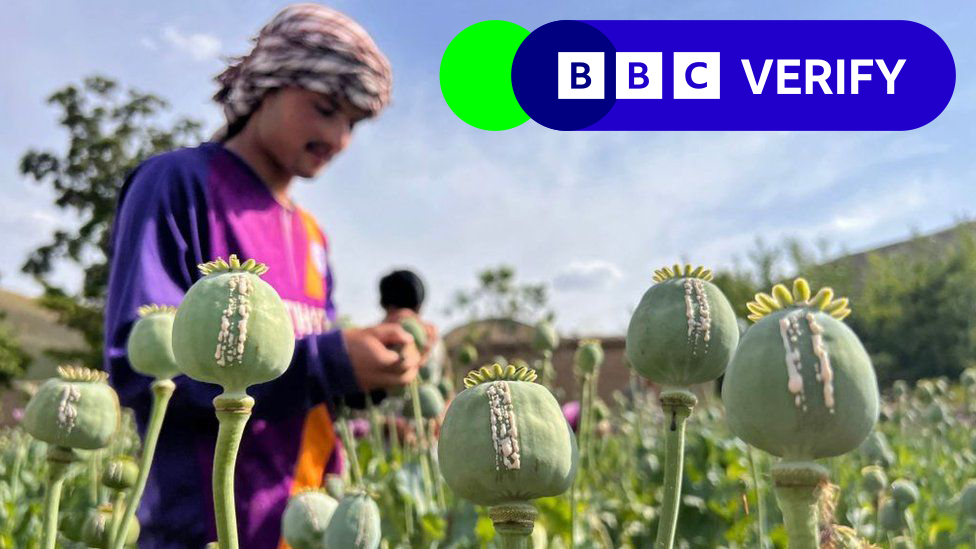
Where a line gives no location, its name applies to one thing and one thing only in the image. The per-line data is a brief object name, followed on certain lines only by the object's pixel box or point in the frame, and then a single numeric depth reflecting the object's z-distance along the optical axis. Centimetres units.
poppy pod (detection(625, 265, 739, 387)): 44
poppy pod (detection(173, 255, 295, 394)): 37
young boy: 118
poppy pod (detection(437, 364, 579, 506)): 36
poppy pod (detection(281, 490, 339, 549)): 62
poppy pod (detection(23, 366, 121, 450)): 51
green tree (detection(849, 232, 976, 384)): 1795
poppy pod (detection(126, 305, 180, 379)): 58
